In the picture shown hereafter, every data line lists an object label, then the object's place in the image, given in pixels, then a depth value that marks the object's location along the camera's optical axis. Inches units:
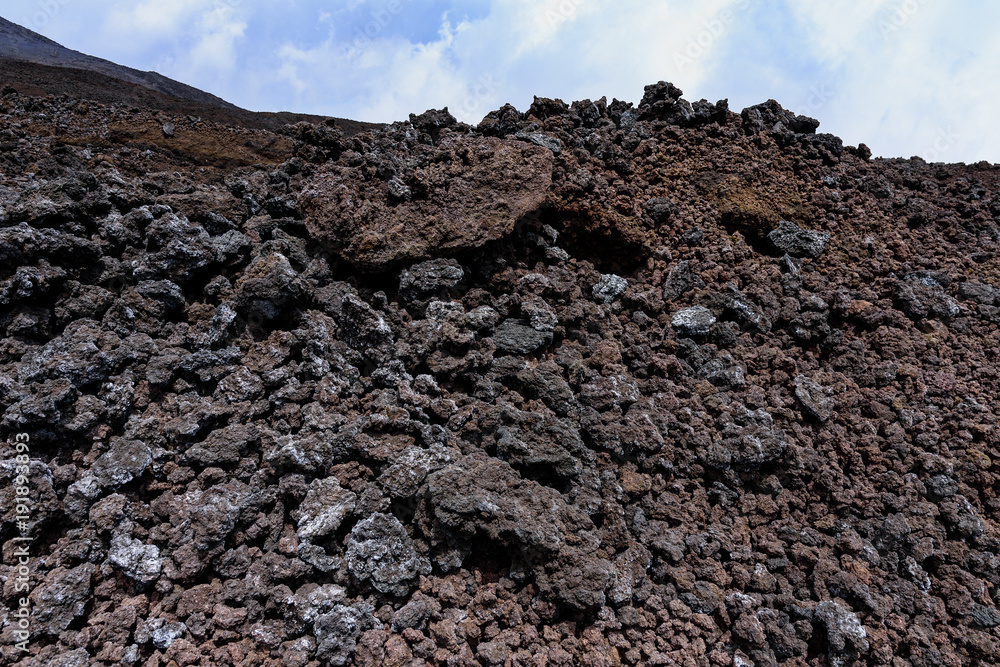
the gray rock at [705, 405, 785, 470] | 138.3
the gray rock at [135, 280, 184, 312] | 139.4
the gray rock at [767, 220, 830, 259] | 181.0
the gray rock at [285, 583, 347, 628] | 108.0
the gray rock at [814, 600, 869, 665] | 116.1
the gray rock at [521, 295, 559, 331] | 152.5
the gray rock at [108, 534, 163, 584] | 110.7
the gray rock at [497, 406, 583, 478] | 128.9
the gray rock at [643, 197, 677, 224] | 181.5
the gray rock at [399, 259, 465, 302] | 151.9
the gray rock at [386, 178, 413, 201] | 162.2
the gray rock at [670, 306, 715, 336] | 160.7
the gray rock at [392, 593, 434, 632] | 108.9
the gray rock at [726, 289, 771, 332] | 162.2
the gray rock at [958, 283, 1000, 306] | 177.2
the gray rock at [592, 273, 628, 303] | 167.6
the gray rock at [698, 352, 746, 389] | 153.2
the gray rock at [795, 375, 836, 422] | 148.0
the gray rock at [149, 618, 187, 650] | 105.5
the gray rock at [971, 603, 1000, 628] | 124.7
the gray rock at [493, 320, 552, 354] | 149.4
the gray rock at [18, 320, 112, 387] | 123.8
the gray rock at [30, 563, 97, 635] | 105.3
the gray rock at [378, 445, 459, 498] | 121.9
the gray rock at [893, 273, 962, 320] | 171.5
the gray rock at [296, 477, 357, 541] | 115.8
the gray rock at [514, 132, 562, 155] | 179.3
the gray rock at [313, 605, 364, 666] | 104.3
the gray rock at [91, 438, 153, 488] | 117.6
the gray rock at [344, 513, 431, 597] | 112.3
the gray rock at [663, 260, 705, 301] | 169.8
